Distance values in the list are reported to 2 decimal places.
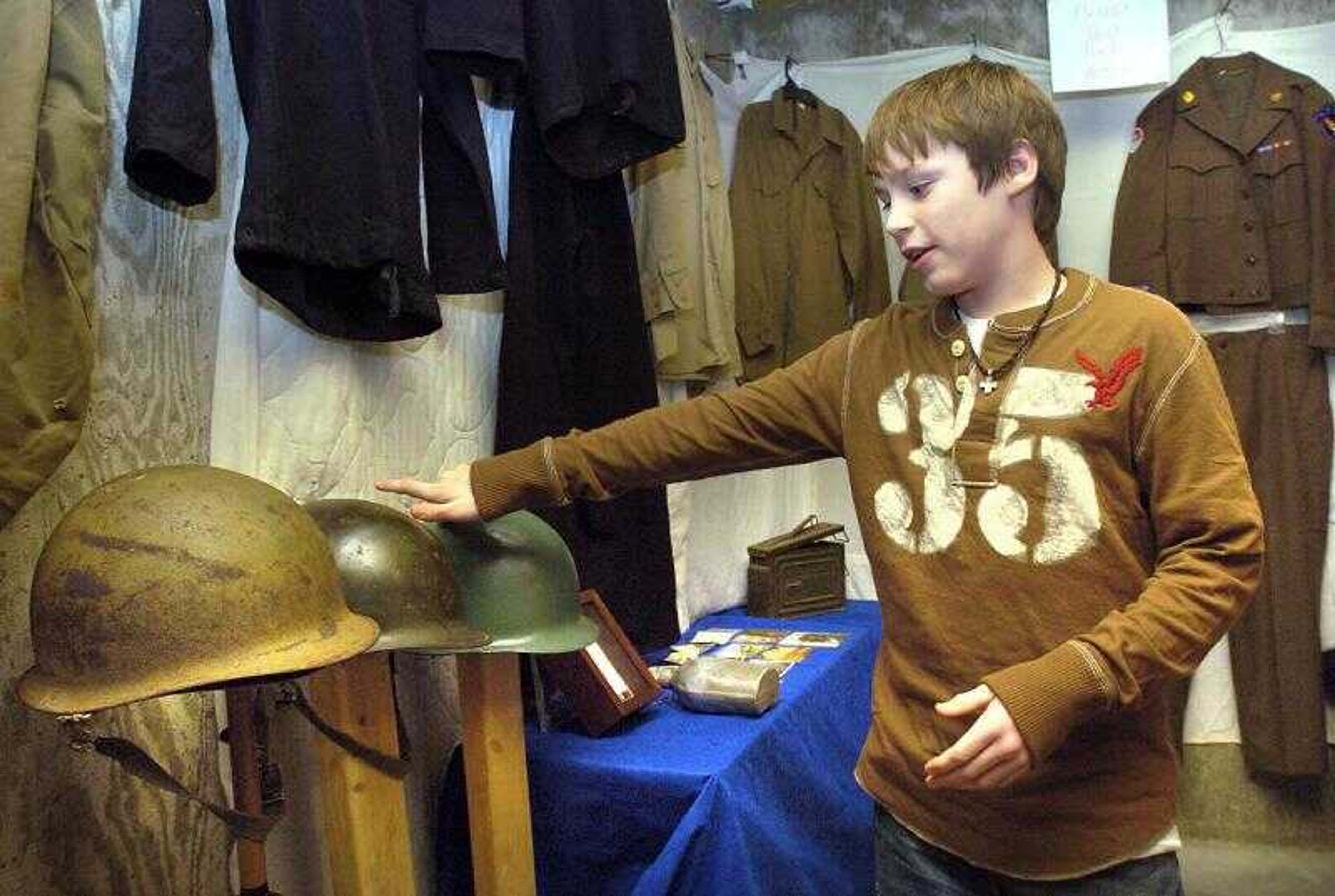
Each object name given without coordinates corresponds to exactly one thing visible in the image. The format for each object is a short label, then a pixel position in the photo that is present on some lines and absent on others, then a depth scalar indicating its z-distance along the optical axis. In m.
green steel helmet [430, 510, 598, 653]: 1.58
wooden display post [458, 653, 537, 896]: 1.67
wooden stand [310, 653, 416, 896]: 1.49
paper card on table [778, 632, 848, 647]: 2.74
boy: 1.10
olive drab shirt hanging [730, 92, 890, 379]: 3.24
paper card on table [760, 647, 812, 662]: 2.58
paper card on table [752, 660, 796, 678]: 2.33
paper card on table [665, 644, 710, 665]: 2.58
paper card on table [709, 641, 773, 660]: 2.63
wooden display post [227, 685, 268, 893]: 1.35
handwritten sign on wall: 2.97
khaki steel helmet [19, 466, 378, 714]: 1.06
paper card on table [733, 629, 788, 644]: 2.81
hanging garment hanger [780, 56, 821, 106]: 3.40
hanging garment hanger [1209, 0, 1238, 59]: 3.21
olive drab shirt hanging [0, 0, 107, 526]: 1.13
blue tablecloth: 1.79
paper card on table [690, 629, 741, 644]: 2.82
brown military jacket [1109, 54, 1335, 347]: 3.04
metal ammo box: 3.20
